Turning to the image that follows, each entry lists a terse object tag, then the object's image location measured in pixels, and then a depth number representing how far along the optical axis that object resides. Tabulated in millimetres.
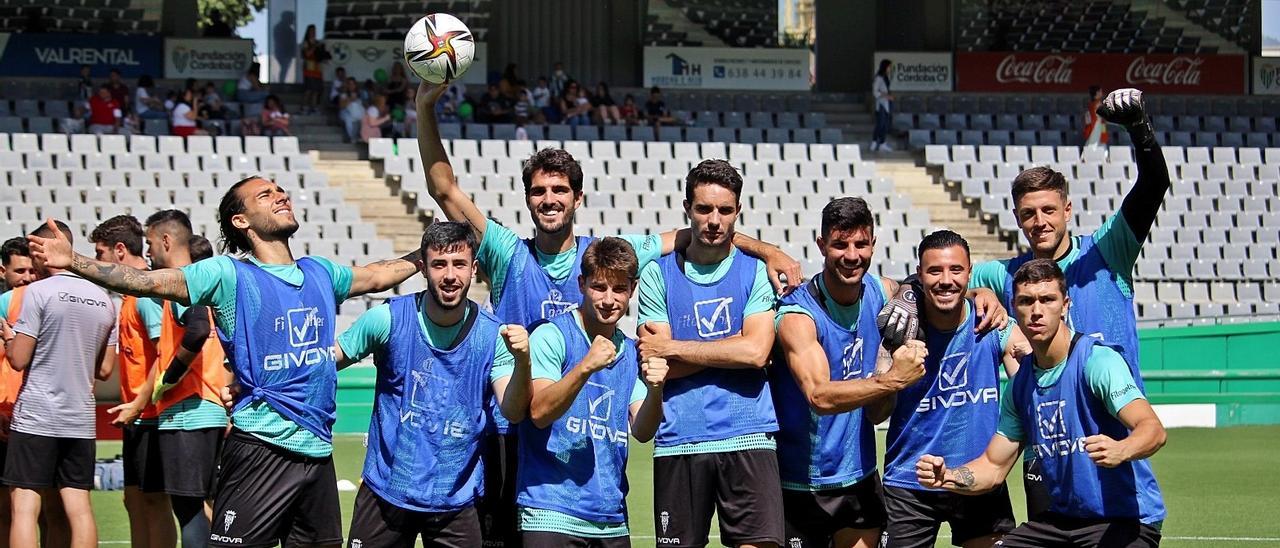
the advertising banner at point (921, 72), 28844
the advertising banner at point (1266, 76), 29969
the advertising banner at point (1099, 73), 29375
